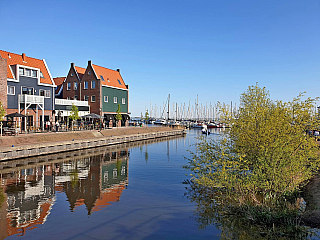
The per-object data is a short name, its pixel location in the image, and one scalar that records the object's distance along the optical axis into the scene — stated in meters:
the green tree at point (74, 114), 46.66
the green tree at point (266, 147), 12.52
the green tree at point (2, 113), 30.64
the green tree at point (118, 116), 57.72
